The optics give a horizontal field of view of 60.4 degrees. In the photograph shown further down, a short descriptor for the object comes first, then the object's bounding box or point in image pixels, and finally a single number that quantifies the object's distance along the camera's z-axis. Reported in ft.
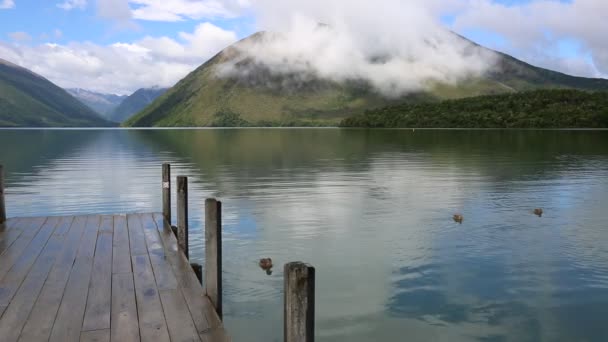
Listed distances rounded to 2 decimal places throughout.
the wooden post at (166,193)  55.52
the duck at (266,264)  50.88
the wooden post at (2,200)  52.85
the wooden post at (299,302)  19.85
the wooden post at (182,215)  43.62
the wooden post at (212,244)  31.91
